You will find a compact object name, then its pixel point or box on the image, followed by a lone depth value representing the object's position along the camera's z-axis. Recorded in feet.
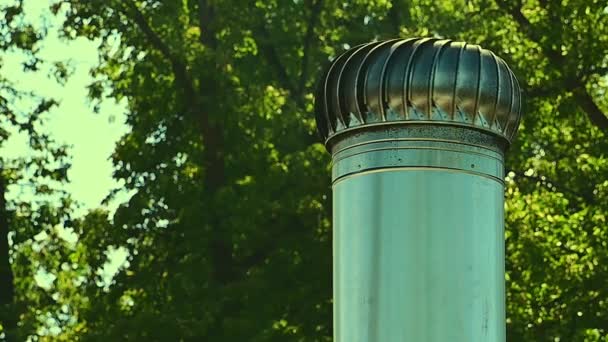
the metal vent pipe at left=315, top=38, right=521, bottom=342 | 24.03
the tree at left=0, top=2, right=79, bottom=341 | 131.54
